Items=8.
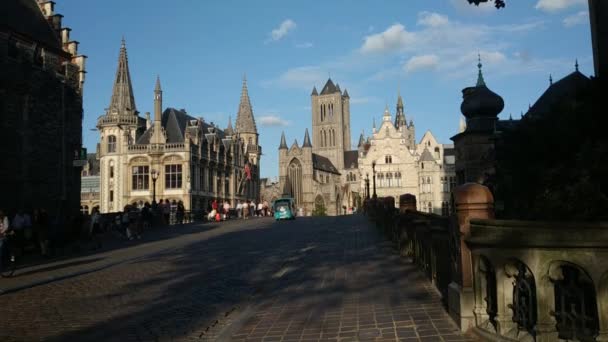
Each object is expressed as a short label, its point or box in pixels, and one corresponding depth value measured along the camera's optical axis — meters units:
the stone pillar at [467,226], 5.48
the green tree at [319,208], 104.31
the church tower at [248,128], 93.06
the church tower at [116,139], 59.62
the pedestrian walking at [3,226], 13.07
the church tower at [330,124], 137.50
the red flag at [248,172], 74.12
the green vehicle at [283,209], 42.81
